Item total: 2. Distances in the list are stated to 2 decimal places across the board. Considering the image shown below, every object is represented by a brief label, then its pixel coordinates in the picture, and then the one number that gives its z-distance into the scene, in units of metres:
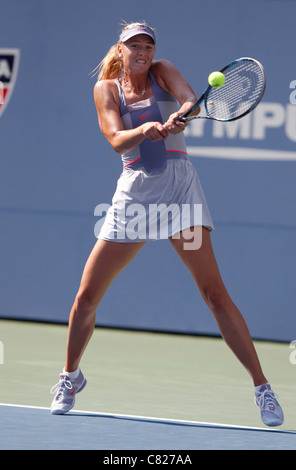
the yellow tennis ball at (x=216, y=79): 8.01
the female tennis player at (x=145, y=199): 8.17
